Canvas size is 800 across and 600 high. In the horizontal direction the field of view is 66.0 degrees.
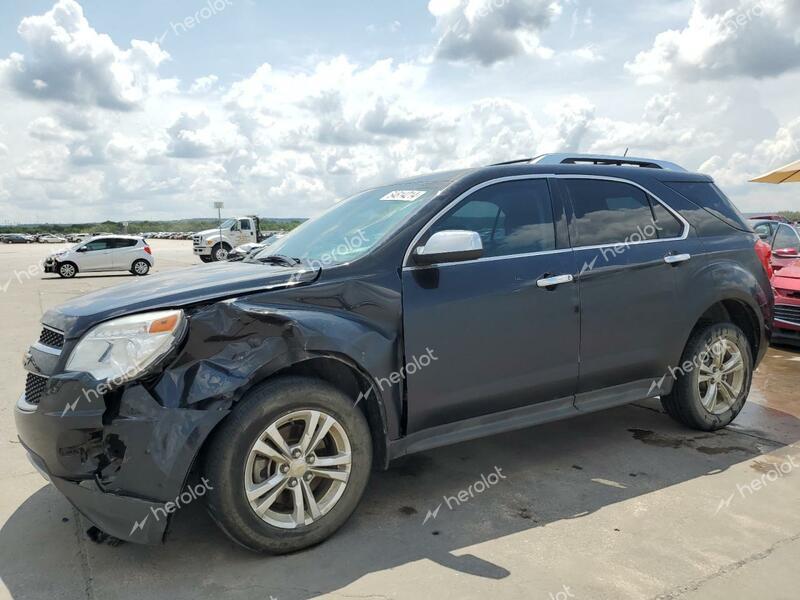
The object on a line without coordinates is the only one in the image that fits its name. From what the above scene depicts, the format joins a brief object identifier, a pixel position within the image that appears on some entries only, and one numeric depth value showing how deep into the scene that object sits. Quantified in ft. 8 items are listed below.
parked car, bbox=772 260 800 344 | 23.76
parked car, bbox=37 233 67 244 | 269.95
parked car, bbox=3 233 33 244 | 274.98
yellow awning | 34.58
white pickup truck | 94.89
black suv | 8.45
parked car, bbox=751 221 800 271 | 30.12
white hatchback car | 74.08
